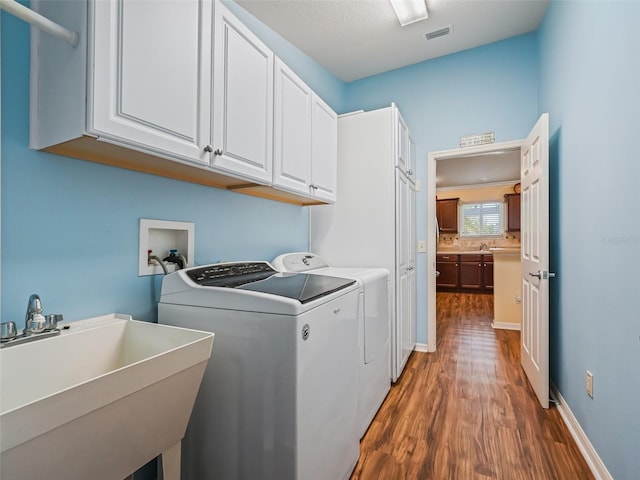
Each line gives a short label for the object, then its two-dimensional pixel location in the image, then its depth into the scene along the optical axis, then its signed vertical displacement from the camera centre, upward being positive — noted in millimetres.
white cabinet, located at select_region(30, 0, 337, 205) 866 +515
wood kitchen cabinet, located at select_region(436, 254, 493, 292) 6441 -602
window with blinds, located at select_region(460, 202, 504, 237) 6966 +587
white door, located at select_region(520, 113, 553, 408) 2045 -98
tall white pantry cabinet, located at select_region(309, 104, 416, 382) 2365 +270
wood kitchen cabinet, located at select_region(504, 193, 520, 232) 6324 +688
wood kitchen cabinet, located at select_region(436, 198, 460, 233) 7121 +677
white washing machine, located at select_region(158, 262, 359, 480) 1053 -505
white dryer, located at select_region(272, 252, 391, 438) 1715 -503
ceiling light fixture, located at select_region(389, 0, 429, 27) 2207 +1738
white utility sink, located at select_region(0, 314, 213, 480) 597 -379
